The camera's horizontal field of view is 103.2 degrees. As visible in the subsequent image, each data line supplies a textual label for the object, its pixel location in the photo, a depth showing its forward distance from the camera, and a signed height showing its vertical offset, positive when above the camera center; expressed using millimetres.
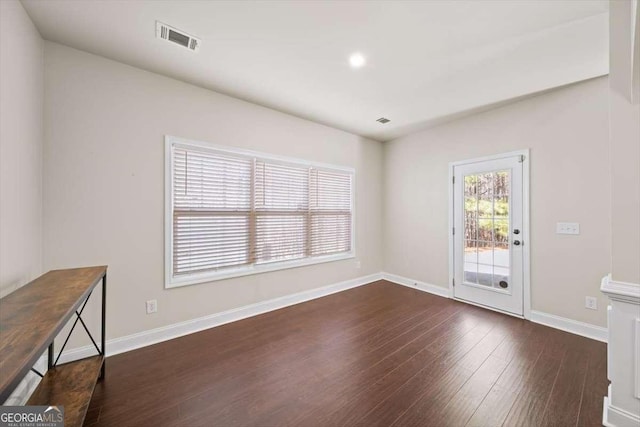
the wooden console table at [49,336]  866 -484
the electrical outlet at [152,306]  2600 -958
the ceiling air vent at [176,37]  2010 +1464
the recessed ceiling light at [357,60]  2344 +1468
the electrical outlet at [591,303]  2719 -956
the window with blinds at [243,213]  2822 +8
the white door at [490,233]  3320 -264
